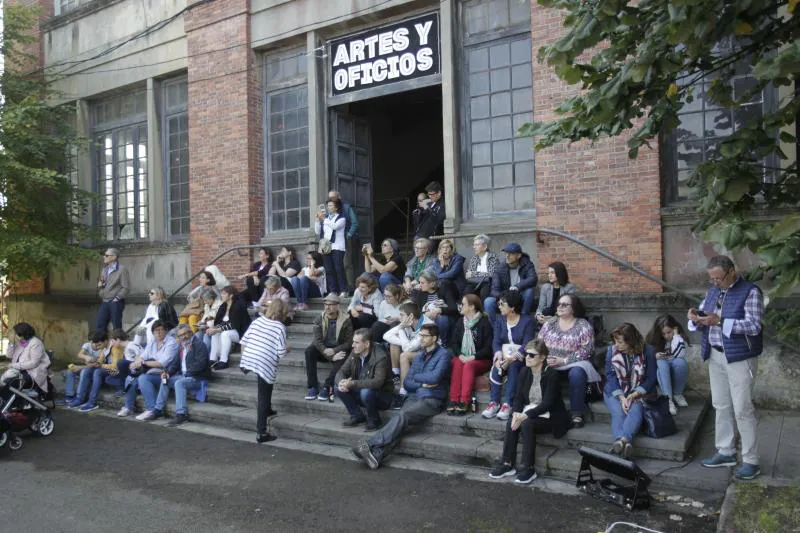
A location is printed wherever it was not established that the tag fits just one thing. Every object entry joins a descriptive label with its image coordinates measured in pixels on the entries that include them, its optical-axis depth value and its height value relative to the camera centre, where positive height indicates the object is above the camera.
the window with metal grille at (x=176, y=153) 14.34 +2.35
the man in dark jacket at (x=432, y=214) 10.93 +0.74
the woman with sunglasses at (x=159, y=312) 11.61 -0.86
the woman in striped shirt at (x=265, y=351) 8.16 -1.10
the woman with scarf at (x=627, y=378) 6.50 -1.22
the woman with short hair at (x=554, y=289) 8.47 -0.40
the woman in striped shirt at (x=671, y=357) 7.34 -1.12
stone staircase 6.44 -1.94
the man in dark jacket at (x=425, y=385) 7.30 -1.48
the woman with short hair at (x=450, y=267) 9.20 -0.11
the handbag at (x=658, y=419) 6.51 -1.58
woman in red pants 7.74 -1.10
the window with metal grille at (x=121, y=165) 15.09 +2.26
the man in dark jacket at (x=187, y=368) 9.73 -1.55
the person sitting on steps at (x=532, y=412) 6.47 -1.54
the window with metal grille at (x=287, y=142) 12.95 +2.33
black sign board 11.36 +3.62
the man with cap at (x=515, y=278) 8.60 -0.26
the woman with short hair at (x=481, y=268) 9.27 -0.13
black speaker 5.52 -1.93
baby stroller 8.10 -1.85
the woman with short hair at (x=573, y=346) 7.04 -0.98
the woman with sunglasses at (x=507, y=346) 7.39 -1.02
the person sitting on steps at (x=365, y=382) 7.87 -1.43
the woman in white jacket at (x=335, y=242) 11.25 +0.31
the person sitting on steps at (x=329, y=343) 8.79 -1.11
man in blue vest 5.91 -0.86
